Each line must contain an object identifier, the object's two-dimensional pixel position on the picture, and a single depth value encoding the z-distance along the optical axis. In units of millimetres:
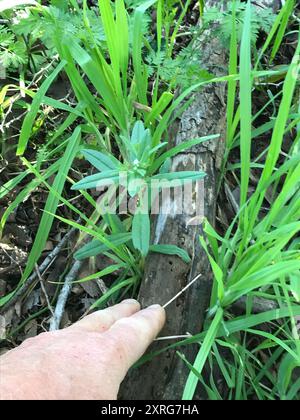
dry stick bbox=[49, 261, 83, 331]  346
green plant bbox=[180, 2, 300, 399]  266
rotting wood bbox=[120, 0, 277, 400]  292
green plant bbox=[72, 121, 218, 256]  284
